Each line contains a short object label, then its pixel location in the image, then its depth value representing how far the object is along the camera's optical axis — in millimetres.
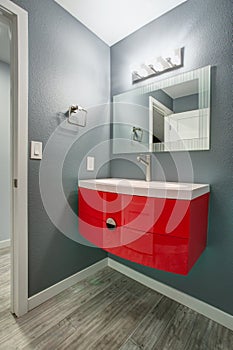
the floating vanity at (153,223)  999
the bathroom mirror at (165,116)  1334
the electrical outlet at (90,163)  1756
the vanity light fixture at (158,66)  1421
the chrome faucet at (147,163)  1598
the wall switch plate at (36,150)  1289
